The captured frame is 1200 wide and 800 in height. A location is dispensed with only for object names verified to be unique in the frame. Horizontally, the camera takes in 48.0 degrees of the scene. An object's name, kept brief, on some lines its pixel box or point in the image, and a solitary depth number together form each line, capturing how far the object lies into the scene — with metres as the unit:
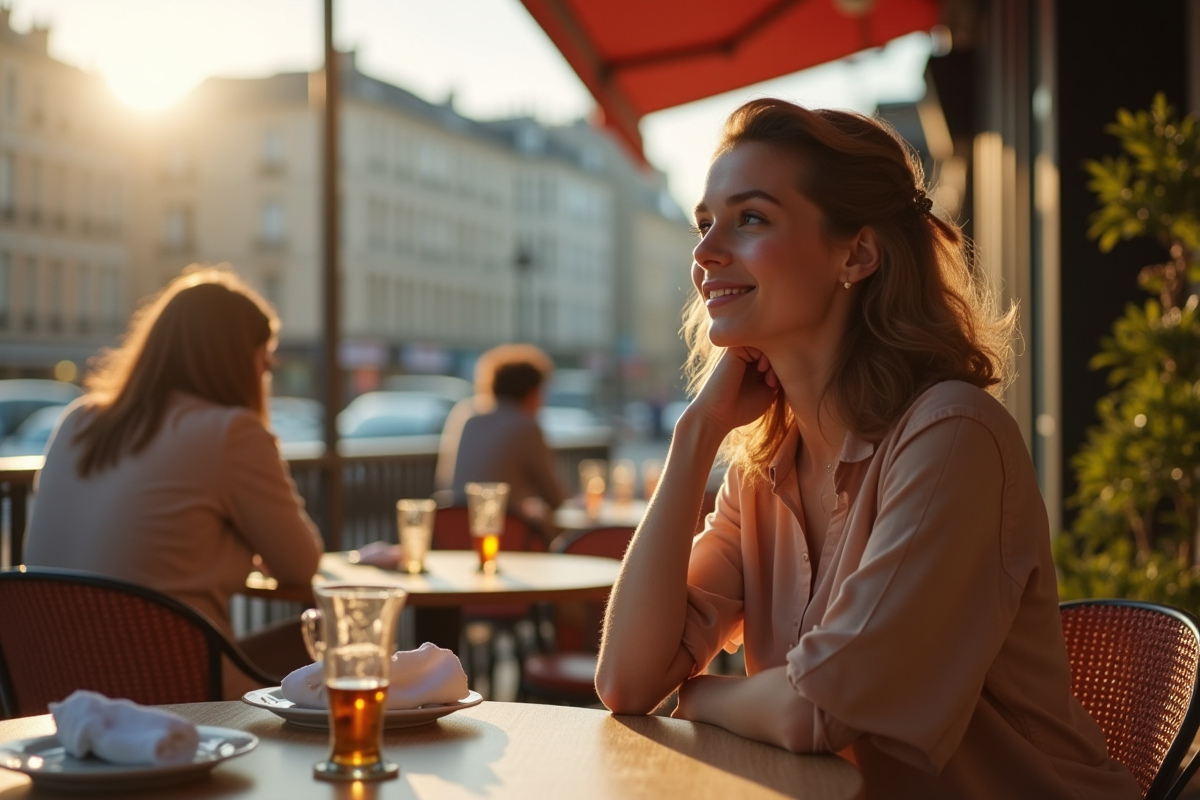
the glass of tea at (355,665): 1.16
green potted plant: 2.91
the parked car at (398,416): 17.80
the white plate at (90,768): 1.19
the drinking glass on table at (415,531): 3.11
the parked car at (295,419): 18.03
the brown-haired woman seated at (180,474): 2.81
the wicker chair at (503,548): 4.54
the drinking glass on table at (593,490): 5.70
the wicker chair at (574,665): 3.67
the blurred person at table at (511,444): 5.52
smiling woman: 1.43
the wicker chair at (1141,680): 1.69
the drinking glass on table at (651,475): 5.73
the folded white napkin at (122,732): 1.23
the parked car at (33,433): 10.50
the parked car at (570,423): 24.94
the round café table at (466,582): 2.87
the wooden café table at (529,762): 1.22
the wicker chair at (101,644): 2.19
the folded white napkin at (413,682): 1.48
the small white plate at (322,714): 1.45
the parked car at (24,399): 10.82
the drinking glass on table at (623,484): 6.00
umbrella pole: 5.47
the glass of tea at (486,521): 3.23
